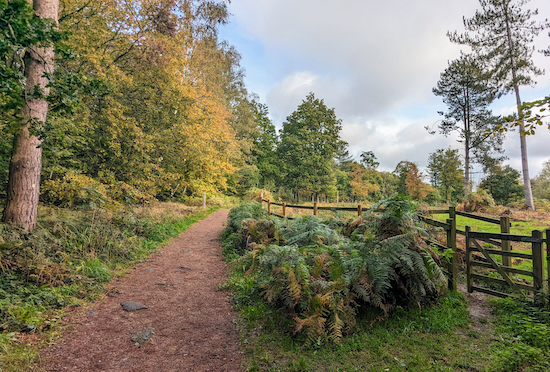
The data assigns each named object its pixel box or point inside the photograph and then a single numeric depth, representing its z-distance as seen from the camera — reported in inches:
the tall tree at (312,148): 1221.7
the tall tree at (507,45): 655.9
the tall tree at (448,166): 1250.0
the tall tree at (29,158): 213.2
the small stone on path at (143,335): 138.7
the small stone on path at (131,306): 172.6
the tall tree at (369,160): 1673.2
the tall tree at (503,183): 1211.2
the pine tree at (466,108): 857.5
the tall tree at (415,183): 1230.9
